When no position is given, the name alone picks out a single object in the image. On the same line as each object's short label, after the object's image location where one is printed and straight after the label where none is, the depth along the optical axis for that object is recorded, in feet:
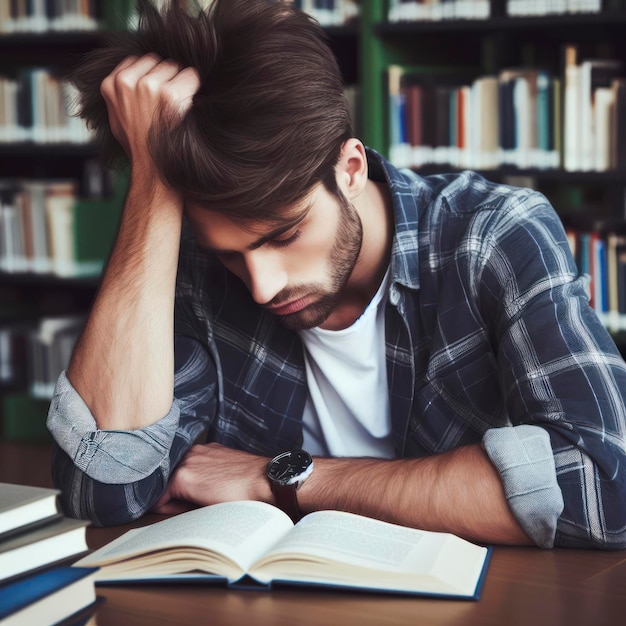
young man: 3.32
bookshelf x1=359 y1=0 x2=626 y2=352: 7.54
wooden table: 2.51
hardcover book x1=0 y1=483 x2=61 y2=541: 2.45
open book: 2.63
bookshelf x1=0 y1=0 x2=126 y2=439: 9.86
